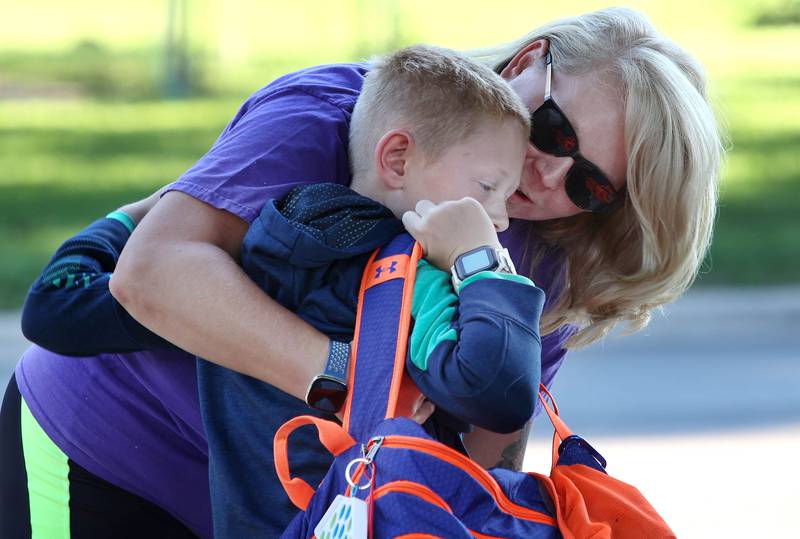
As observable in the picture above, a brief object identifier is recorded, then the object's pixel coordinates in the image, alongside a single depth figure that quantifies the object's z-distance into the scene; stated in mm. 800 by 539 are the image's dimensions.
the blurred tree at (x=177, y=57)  18841
